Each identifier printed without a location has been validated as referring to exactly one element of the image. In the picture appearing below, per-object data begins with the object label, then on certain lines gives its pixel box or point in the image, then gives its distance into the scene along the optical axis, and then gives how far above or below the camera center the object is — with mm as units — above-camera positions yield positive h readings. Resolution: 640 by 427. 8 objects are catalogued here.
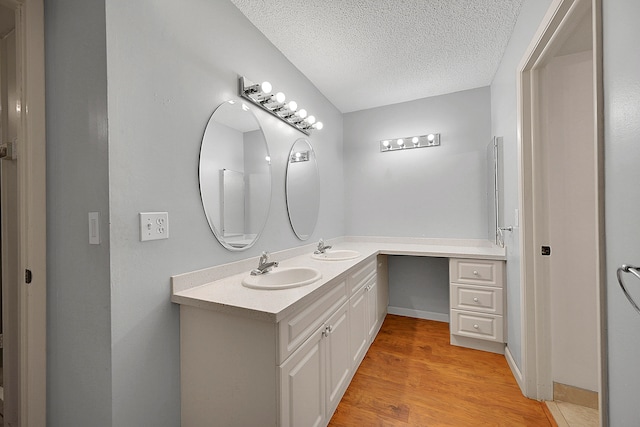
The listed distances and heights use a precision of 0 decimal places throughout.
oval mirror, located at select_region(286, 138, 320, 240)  2172 +224
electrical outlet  1085 -37
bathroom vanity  1026 -589
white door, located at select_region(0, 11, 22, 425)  1353 -161
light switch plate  1015 -39
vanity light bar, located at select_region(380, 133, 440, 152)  2828 +779
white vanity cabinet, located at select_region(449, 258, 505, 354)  2150 -779
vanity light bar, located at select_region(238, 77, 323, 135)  1642 +785
